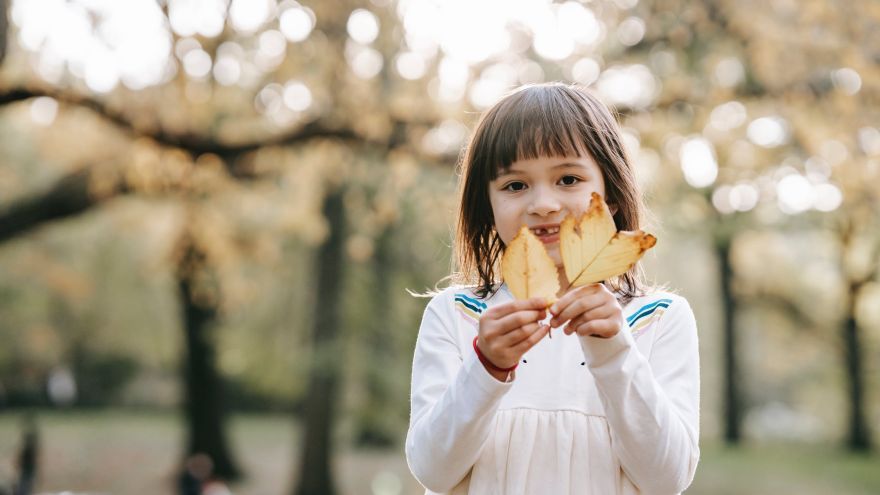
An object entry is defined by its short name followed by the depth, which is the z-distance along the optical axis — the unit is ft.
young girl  4.23
